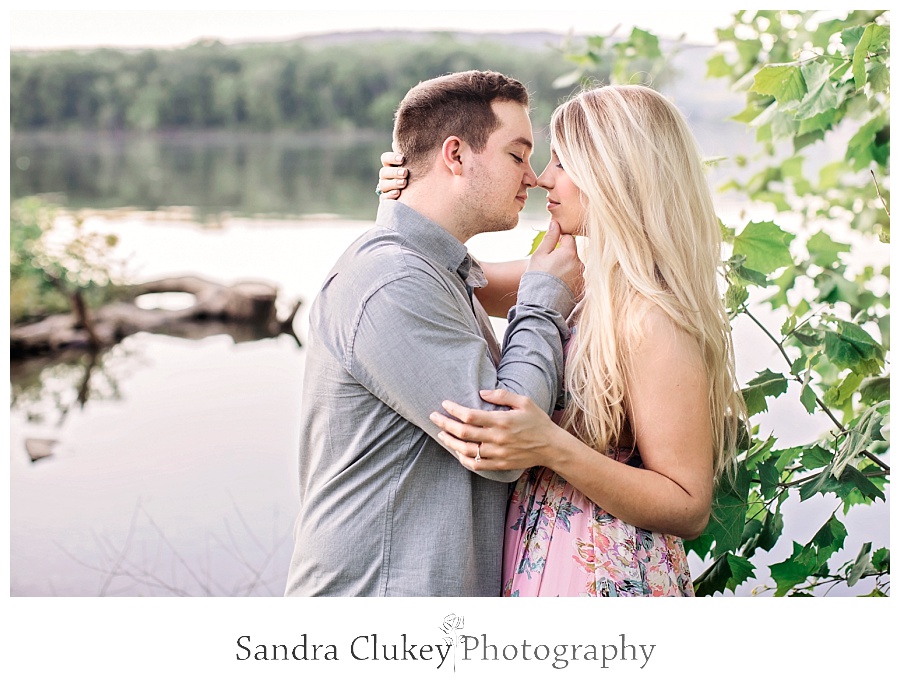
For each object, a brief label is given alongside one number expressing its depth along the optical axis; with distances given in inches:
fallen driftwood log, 213.3
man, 55.6
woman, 57.2
